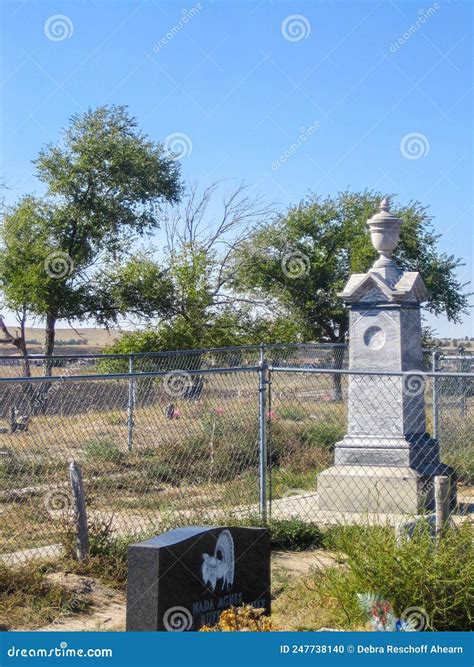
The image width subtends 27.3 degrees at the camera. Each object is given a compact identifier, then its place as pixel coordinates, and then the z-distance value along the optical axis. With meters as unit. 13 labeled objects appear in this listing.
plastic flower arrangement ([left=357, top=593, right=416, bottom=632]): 5.85
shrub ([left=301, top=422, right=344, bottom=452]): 14.35
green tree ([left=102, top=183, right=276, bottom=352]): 23.89
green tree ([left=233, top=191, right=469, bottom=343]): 28.12
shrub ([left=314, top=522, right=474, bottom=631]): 6.05
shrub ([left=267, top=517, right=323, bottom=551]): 9.18
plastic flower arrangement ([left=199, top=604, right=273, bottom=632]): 5.82
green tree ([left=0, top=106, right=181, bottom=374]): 23.70
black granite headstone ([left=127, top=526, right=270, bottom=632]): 5.64
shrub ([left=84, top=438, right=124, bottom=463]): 12.92
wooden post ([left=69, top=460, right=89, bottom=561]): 7.89
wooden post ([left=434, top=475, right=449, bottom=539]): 6.89
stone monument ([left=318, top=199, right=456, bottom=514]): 10.97
